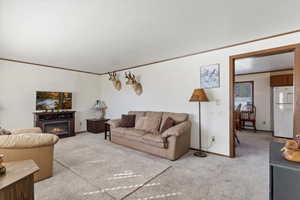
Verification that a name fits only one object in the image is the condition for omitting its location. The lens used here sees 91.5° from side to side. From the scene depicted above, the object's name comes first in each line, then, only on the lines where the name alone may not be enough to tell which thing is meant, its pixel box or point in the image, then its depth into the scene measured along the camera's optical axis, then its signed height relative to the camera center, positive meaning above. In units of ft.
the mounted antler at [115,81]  17.78 +2.35
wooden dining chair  19.87 -2.30
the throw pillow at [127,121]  13.92 -2.00
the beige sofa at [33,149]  6.67 -2.35
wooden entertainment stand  14.48 -2.34
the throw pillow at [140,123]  12.83 -2.03
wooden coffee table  4.06 -2.36
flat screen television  14.97 +0.00
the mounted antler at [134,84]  15.67 +1.77
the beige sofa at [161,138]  9.73 -2.82
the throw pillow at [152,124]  12.03 -2.02
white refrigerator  15.70 -1.21
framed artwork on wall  11.09 +1.91
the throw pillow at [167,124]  11.05 -1.81
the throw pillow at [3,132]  7.46 -1.67
